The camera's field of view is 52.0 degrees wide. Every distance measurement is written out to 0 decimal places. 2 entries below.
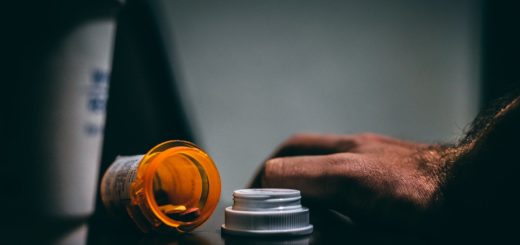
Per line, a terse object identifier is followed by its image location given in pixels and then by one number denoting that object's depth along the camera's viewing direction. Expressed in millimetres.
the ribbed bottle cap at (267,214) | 374
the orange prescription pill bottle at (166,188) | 385
